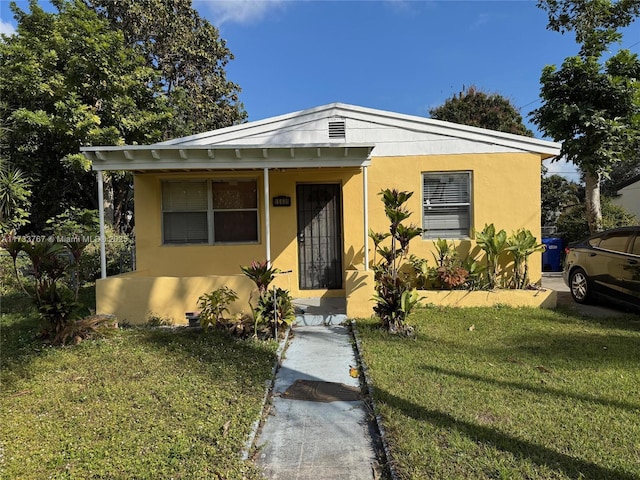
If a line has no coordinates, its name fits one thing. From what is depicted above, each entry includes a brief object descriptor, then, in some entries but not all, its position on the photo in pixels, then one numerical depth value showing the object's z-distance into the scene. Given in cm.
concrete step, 654
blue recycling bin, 1287
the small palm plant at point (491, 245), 741
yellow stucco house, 778
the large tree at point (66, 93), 1328
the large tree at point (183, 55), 1722
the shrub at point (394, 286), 557
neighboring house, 2181
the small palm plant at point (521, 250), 735
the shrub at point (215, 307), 575
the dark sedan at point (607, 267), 639
